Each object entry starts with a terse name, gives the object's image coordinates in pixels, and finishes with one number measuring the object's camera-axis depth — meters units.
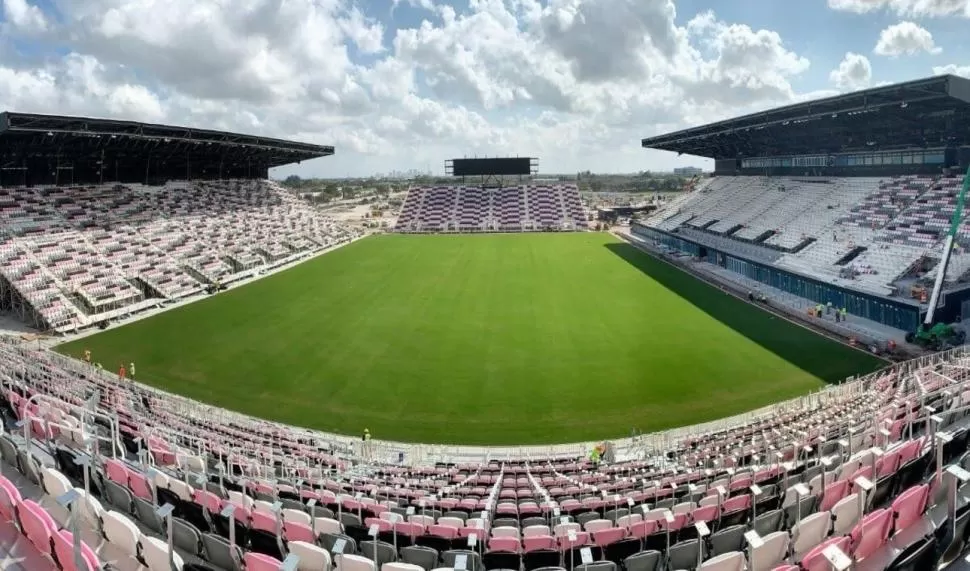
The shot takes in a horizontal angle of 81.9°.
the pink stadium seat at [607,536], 7.82
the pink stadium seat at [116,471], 8.49
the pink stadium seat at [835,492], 7.60
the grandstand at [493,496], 5.87
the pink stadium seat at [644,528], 8.04
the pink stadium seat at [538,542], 7.85
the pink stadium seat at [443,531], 8.21
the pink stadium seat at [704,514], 8.33
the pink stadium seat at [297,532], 7.39
